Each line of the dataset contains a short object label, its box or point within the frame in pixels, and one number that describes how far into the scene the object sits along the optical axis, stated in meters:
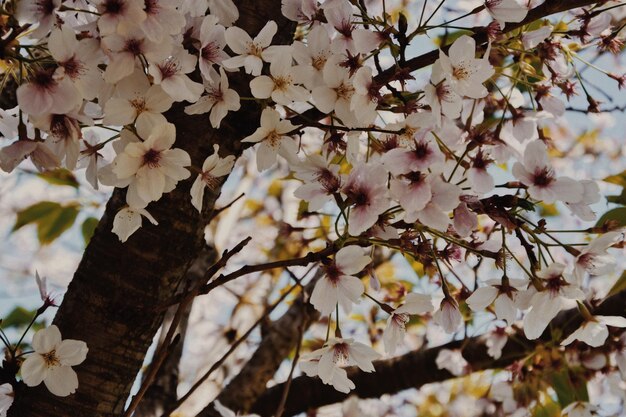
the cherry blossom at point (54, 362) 0.74
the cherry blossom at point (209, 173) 0.71
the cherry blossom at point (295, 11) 0.81
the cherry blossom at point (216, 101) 0.71
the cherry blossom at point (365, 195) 0.65
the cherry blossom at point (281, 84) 0.71
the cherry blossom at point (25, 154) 0.67
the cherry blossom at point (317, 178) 0.72
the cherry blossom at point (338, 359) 0.76
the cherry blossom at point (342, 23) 0.75
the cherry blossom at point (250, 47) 0.71
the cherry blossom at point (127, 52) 0.61
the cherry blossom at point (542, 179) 0.71
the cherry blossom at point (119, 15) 0.59
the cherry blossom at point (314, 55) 0.72
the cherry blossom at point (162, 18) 0.61
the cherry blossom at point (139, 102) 0.63
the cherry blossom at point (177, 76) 0.63
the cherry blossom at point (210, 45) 0.68
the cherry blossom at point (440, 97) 0.69
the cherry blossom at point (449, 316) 0.80
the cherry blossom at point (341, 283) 0.69
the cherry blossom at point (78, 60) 0.59
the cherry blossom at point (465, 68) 0.68
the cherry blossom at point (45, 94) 0.59
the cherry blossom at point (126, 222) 0.73
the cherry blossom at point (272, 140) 0.72
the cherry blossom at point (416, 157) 0.64
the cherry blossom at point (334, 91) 0.70
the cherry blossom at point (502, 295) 0.75
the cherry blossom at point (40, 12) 0.61
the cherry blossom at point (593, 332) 0.76
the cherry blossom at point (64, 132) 0.63
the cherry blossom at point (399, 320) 0.75
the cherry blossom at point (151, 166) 0.63
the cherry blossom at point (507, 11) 0.72
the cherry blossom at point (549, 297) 0.67
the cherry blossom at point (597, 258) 0.71
